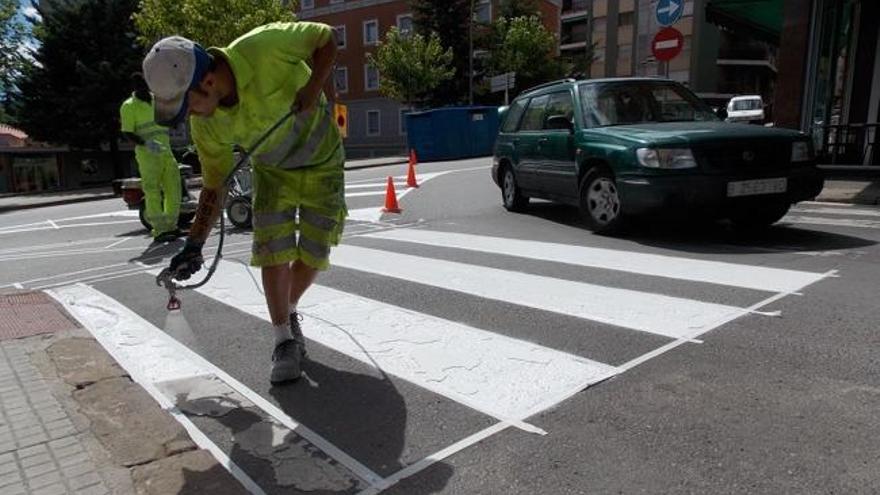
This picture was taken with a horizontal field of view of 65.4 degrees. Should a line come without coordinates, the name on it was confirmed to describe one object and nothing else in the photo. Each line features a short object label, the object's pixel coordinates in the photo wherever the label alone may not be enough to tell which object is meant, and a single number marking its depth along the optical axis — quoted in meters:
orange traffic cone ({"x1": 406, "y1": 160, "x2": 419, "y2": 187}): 13.84
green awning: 14.69
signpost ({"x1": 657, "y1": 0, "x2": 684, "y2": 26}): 10.84
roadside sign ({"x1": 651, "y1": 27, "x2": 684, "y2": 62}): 10.86
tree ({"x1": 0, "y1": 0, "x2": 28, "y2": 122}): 28.28
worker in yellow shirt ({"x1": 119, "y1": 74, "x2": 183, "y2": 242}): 7.72
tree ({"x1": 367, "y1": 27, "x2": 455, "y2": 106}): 40.94
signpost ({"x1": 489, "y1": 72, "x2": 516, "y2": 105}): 28.04
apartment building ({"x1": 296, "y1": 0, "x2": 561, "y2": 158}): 53.34
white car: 31.47
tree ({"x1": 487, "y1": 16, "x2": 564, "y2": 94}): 44.12
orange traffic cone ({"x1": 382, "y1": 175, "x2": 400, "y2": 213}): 10.02
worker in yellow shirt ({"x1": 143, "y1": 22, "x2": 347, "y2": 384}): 2.80
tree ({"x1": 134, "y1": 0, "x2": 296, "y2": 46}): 29.02
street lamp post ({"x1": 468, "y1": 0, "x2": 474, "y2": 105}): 40.50
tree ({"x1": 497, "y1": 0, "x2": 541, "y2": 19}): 47.81
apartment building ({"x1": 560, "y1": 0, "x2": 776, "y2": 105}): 55.00
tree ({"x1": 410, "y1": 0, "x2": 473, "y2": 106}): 43.66
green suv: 6.30
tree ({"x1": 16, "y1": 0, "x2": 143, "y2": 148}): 29.83
